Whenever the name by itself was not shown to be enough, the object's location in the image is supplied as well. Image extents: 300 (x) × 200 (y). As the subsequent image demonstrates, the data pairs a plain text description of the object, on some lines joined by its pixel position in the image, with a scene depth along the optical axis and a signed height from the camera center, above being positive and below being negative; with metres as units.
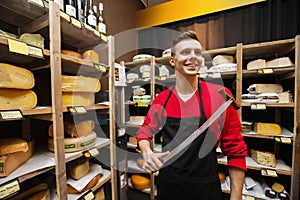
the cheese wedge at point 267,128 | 1.25 -0.31
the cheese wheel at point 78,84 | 0.88 +0.09
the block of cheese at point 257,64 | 1.28 +0.30
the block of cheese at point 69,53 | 0.92 +0.30
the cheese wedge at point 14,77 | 0.62 +0.10
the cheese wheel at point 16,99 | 0.64 -0.01
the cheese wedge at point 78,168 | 1.00 -0.53
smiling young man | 0.75 -0.25
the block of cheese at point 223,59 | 1.40 +0.38
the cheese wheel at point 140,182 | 1.69 -1.06
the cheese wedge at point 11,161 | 0.64 -0.33
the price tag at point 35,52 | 0.66 +0.23
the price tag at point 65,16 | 0.80 +0.48
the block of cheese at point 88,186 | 0.94 -0.64
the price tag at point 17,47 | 0.59 +0.23
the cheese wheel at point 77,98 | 0.89 -0.01
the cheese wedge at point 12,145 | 0.67 -0.24
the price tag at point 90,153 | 0.97 -0.40
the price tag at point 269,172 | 1.20 -0.68
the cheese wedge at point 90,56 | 1.04 +0.32
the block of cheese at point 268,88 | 1.29 +0.07
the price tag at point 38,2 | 0.69 +0.49
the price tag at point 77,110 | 0.88 -0.08
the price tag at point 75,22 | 0.87 +0.48
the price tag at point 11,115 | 0.58 -0.08
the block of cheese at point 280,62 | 1.17 +0.29
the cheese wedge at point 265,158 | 1.26 -0.59
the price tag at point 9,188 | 0.57 -0.40
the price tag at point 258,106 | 1.23 -0.09
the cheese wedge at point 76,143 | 0.91 -0.32
